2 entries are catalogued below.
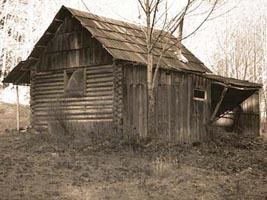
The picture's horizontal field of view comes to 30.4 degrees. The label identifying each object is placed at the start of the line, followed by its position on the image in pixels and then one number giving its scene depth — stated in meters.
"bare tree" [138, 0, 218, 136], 20.34
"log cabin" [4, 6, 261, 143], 21.64
